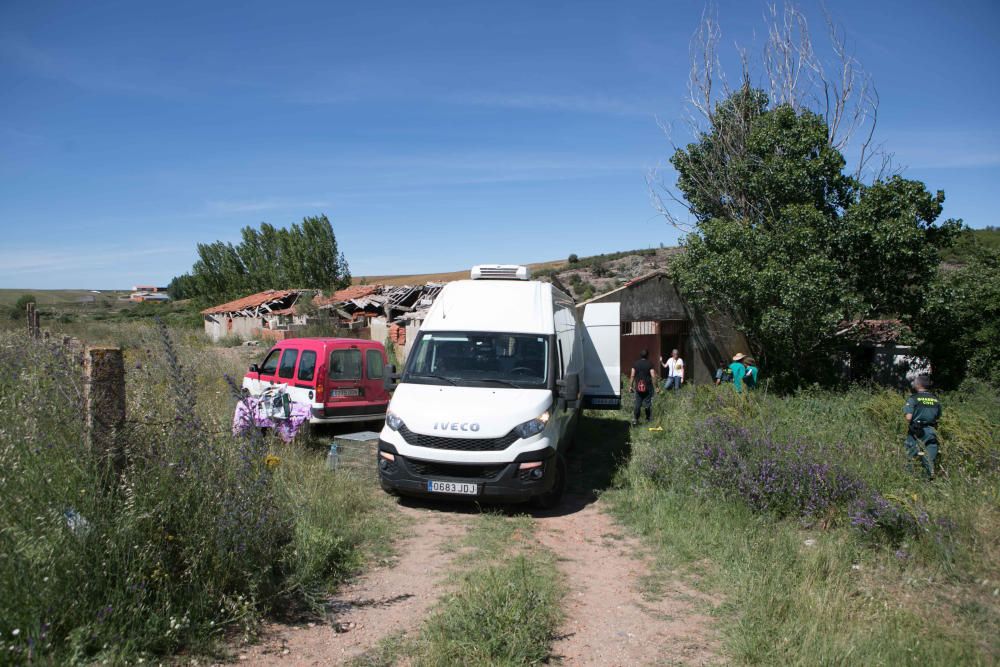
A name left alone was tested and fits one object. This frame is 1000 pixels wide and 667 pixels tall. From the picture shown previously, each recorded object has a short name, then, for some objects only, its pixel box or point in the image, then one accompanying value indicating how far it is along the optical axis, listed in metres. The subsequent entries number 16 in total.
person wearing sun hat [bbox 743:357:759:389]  16.11
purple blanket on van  4.98
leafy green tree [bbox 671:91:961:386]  14.49
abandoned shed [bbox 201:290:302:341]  34.62
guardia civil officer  8.09
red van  10.26
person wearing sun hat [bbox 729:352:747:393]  14.37
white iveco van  7.02
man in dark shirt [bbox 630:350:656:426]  12.66
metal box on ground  8.48
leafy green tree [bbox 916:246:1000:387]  14.62
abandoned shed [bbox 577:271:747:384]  19.11
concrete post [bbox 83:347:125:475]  4.08
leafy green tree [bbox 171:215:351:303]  56.72
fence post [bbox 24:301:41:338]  12.50
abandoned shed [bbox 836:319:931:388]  17.09
